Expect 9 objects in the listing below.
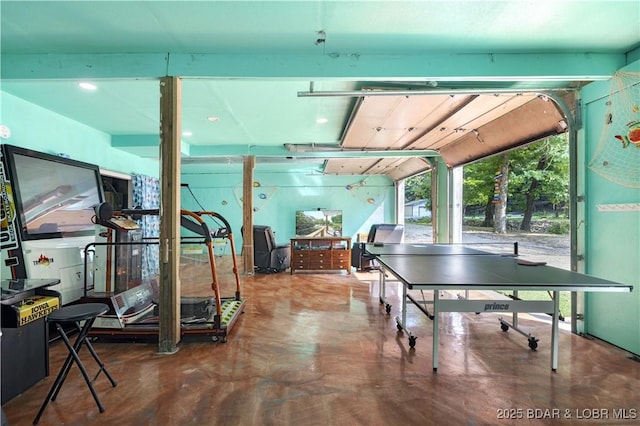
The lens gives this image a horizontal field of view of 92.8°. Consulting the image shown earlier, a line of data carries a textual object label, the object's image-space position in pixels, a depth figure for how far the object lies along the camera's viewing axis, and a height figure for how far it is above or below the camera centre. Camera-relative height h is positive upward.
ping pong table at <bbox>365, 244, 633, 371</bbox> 2.12 -0.51
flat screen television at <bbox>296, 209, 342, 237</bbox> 9.88 -0.28
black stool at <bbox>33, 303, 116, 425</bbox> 1.93 -0.71
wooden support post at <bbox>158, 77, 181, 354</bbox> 2.92 +0.03
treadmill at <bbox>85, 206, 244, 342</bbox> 3.16 -0.96
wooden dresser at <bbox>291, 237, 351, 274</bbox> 6.75 -0.99
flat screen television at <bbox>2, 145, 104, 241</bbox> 3.46 +0.25
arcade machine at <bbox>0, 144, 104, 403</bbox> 2.08 -0.37
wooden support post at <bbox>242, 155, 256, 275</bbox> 6.67 -0.02
